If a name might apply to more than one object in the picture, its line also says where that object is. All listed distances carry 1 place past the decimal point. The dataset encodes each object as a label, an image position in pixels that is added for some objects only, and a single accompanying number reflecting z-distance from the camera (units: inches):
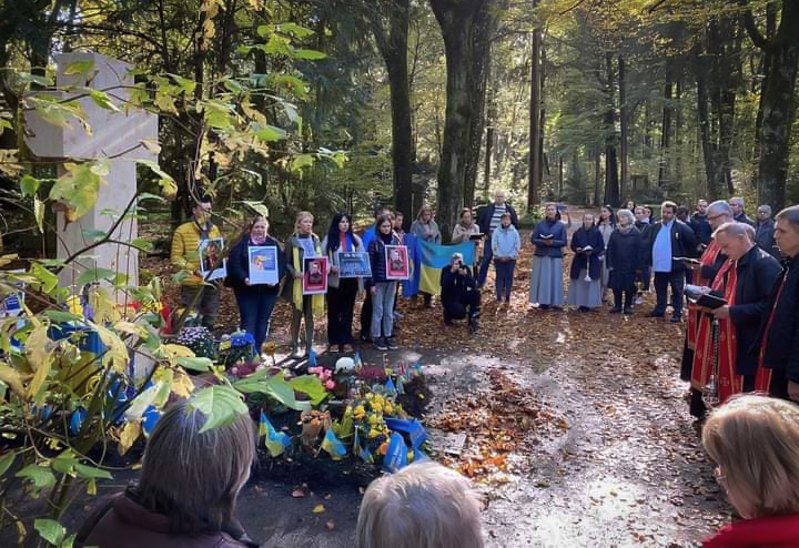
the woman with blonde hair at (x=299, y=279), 310.5
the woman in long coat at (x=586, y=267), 460.4
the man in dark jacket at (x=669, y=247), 423.2
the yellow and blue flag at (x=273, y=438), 186.1
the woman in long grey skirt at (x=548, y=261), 462.0
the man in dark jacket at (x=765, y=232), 441.3
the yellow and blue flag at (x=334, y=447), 184.5
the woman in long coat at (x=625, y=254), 442.0
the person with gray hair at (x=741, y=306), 196.4
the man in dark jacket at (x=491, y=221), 506.6
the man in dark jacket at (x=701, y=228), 500.7
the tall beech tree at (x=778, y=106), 490.0
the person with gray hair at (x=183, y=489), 61.7
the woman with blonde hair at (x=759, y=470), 69.2
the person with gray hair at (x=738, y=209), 447.4
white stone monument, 174.7
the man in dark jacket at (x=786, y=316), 165.0
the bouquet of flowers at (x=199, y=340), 230.7
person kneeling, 399.5
